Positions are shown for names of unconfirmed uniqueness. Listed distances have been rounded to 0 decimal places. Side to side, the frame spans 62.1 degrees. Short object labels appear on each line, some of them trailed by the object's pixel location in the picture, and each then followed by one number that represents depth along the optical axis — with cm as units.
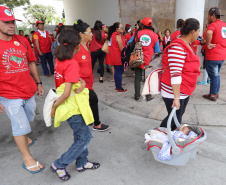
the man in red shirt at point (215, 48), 365
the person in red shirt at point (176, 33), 413
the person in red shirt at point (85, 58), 272
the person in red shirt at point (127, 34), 651
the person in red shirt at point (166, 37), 744
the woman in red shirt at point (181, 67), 202
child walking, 192
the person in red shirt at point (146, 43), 394
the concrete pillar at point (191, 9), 585
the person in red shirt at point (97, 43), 553
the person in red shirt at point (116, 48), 455
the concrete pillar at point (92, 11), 931
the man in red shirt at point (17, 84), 211
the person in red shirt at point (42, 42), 628
